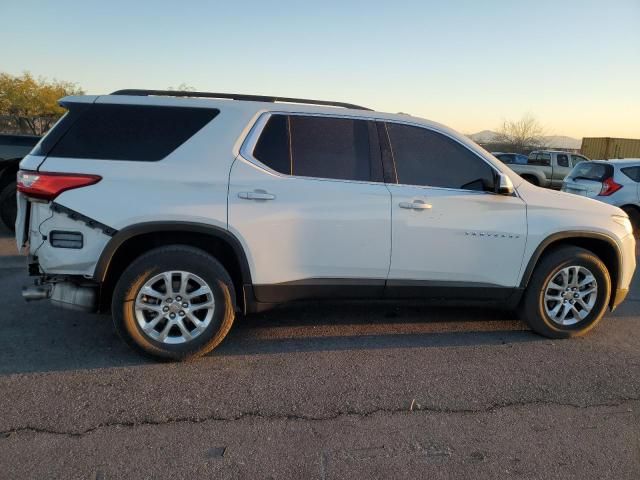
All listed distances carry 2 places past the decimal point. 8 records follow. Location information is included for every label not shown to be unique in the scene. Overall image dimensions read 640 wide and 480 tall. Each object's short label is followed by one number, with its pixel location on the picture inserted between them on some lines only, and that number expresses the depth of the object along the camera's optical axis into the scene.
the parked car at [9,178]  7.93
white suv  3.45
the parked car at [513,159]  21.58
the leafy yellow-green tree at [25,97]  35.56
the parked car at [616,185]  9.31
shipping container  28.81
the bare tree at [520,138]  56.47
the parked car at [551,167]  19.55
